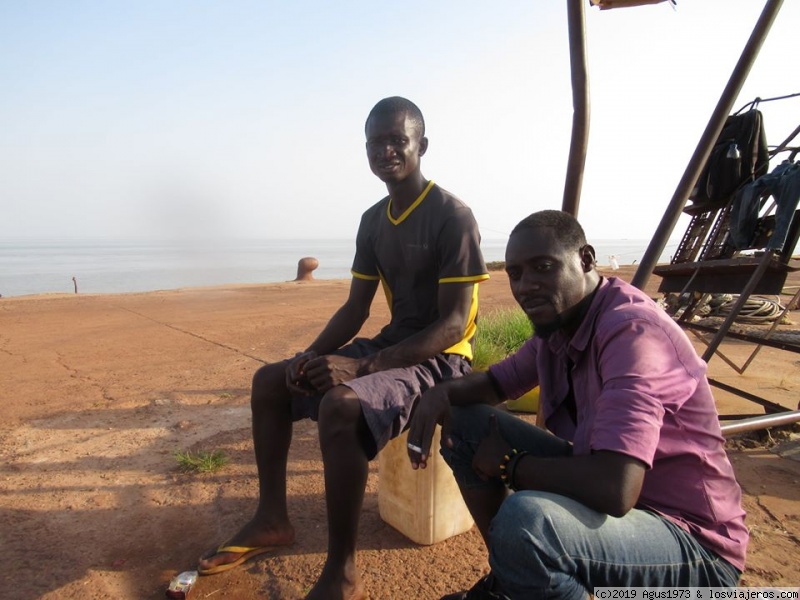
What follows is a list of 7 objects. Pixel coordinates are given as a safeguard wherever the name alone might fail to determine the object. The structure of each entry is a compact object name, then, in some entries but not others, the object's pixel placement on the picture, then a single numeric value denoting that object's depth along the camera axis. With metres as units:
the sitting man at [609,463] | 1.55
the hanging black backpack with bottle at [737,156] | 4.34
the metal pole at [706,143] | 2.74
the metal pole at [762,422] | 2.62
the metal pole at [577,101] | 2.47
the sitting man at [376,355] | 2.14
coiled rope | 6.07
